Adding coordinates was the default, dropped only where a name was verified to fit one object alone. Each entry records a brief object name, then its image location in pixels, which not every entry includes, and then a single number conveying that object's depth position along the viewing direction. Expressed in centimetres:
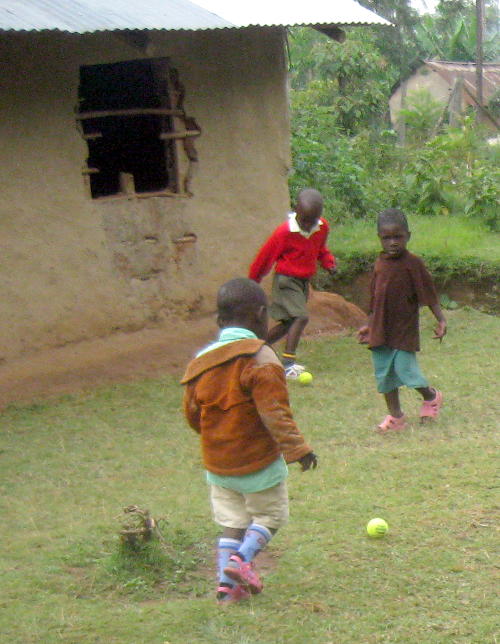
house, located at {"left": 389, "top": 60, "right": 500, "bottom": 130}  2801
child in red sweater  770
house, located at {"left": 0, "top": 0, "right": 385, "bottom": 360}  746
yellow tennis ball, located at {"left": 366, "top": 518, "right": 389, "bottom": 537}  438
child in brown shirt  607
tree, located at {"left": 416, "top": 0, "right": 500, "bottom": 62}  3109
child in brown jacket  371
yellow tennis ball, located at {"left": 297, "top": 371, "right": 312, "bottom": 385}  764
